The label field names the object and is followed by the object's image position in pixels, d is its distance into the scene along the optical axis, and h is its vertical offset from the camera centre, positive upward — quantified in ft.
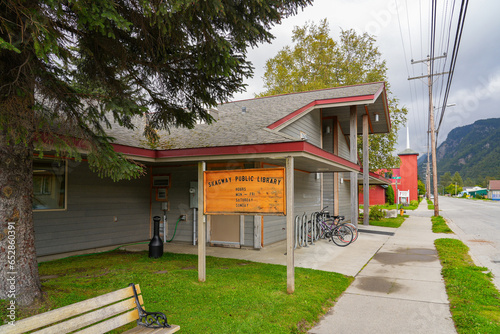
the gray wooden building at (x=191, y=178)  24.84 +0.97
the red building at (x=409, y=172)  172.76 +7.51
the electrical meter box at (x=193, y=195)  33.50 -0.69
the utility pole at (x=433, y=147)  72.55 +8.58
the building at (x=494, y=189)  285.23 -2.12
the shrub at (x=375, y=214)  65.34 -5.12
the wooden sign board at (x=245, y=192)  18.19 -0.24
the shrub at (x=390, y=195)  132.15 -3.11
